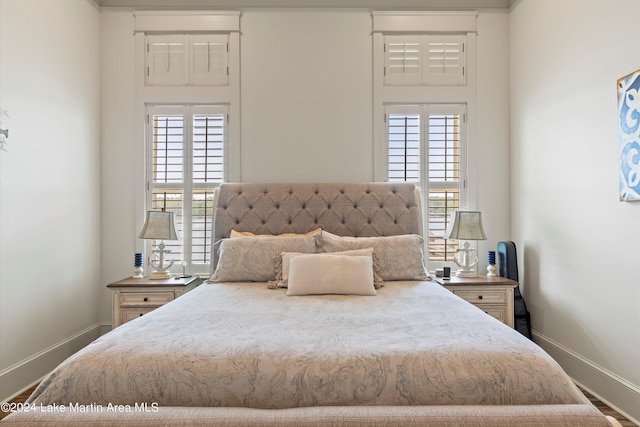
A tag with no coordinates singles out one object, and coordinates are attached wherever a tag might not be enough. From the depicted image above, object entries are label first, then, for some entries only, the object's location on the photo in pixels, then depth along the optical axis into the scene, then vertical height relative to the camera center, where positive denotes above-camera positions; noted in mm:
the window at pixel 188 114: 3438 +939
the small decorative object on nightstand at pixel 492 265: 3178 -399
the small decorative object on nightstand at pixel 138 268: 3188 -448
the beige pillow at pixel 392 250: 2694 -243
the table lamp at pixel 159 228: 3098 -105
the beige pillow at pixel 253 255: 2684 -283
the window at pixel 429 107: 3451 +1028
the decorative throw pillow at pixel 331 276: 2316 -369
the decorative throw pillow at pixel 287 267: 2533 -348
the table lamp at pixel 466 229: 3102 -97
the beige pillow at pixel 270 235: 3028 -144
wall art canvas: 2117 +489
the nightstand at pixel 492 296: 2955 -615
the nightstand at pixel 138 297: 2918 -638
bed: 1176 -531
